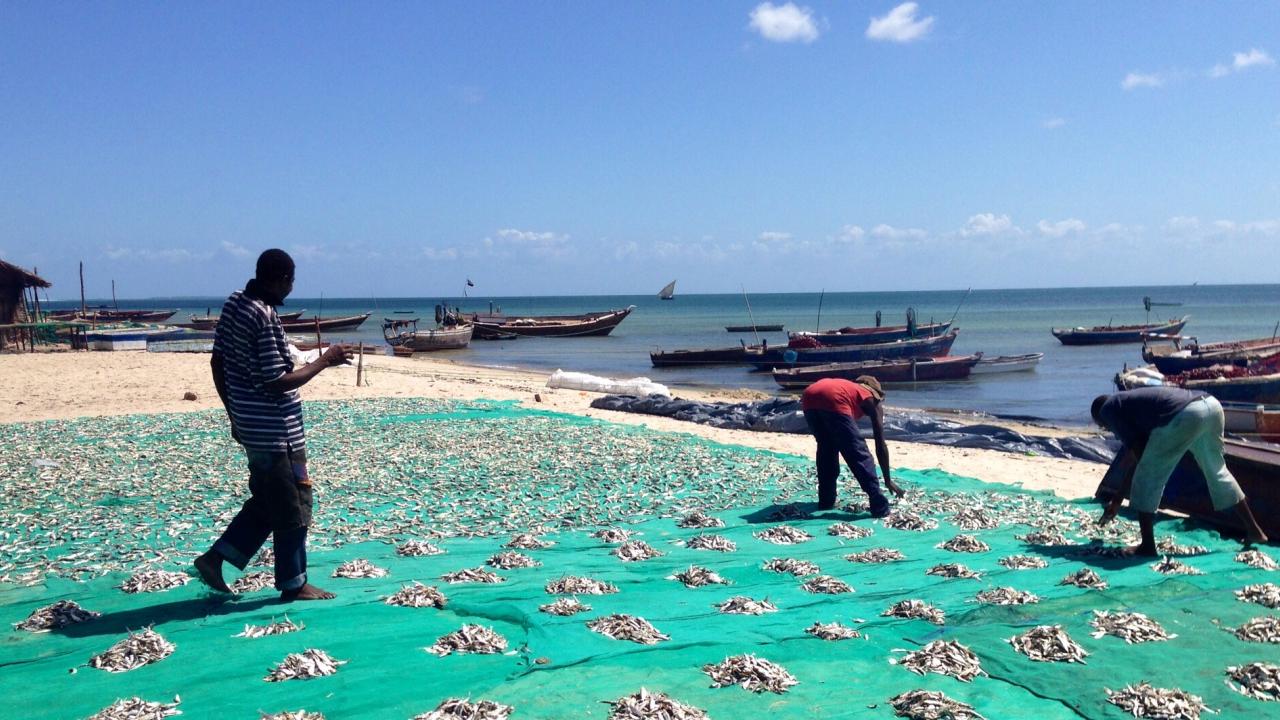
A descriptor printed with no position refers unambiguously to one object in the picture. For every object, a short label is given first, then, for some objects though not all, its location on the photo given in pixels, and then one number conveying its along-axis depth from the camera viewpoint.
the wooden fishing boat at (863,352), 29.09
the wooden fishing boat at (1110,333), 42.12
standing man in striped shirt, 4.23
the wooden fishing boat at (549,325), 53.84
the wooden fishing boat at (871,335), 33.33
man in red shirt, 7.61
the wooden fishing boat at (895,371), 27.19
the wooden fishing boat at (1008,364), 30.42
